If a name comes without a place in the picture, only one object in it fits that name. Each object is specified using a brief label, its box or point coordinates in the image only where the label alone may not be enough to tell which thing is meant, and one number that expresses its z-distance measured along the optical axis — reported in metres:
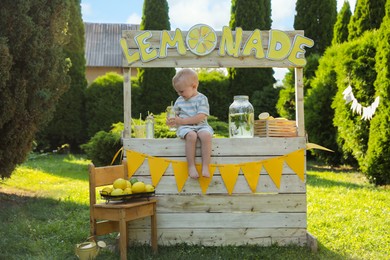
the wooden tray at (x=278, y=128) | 4.31
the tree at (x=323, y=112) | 11.08
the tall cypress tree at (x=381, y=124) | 7.70
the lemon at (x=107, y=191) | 3.87
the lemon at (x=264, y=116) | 4.43
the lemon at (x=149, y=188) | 4.01
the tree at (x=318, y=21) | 13.55
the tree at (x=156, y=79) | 14.50
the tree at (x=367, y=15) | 10.14
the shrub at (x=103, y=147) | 9.62
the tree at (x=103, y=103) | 14.48
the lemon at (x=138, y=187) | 3.92
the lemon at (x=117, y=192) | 3.82
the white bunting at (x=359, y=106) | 8.05
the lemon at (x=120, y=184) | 3.91
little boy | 4.09
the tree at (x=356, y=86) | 8.85
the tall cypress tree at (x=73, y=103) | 14.54
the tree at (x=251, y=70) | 13.98
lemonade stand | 4.24
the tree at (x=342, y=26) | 11.84
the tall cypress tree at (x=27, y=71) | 6.46
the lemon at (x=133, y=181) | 4.02
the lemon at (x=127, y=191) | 3.87
